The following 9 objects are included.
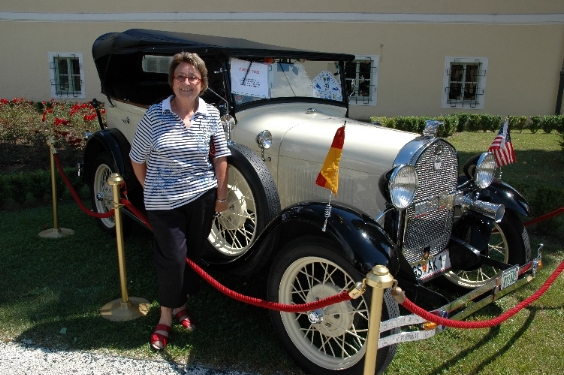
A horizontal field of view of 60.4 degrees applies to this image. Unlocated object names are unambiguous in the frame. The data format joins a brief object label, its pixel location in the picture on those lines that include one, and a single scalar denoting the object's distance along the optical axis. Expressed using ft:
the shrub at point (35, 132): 24.88
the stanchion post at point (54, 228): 15.74
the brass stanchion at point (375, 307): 6.18
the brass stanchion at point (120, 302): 10.28
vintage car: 8.51
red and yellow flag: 7.75
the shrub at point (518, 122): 41.19
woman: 8.95
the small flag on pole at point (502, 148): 11.80
